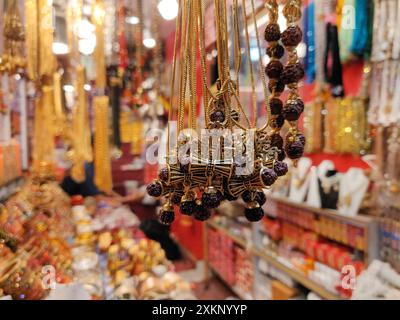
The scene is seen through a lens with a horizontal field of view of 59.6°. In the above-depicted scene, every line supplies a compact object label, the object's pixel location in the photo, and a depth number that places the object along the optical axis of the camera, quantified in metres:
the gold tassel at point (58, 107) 1.37
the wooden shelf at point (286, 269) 1.57
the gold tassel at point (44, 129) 1.36
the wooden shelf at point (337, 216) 1.38
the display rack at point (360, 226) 1.36
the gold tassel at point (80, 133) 1.51
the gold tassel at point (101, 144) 1.56
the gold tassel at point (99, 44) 1.24
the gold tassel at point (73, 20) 1.22
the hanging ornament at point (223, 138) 0.52
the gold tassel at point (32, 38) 0.89
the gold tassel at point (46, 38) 0.91
